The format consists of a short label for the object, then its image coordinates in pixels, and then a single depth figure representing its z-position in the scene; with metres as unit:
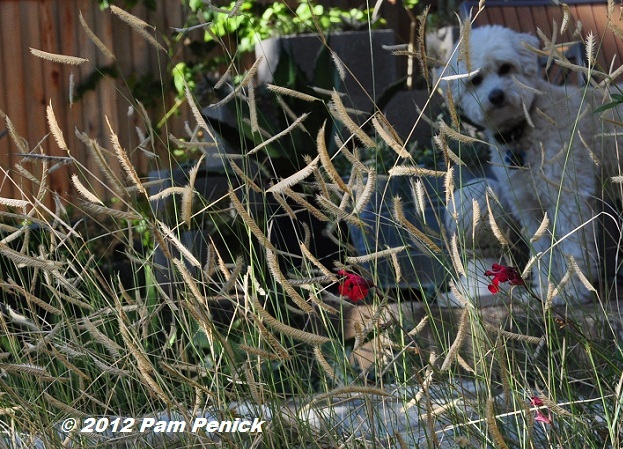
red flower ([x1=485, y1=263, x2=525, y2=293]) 3.81
